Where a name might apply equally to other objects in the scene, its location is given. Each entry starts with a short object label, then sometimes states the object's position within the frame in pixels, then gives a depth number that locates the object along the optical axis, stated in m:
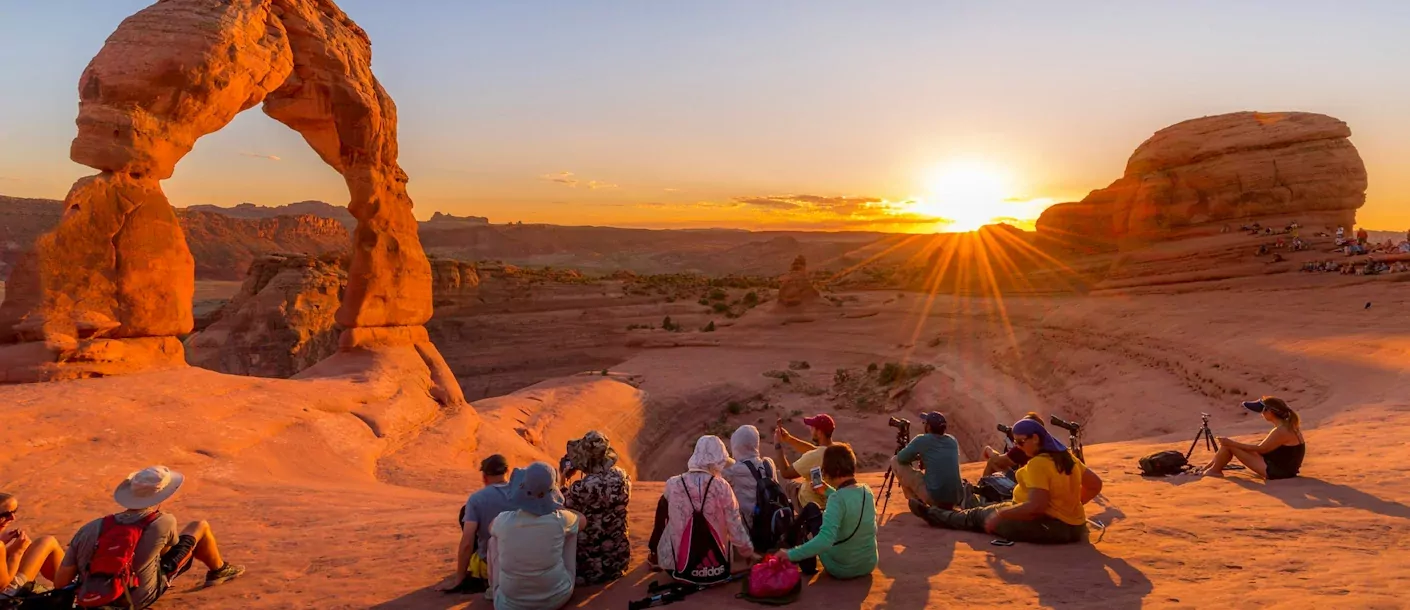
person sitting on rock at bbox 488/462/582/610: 4.43
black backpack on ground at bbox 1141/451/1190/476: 8.59
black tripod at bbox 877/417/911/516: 7.80
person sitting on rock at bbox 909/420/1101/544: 5.60
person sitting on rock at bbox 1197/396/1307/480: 7.38
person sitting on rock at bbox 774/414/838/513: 5.93
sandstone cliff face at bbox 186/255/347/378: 23.64
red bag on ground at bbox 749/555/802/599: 4.65
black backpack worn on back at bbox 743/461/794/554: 5.28
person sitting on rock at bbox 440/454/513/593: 5.12
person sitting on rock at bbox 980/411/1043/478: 7.00
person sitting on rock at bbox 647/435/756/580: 4.84
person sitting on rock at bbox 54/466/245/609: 4.33
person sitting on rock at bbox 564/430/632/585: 5.09
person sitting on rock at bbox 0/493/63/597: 4.29
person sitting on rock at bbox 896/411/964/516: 6.61
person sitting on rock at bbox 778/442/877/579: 4.75
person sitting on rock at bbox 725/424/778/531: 5.38
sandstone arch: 9.53
